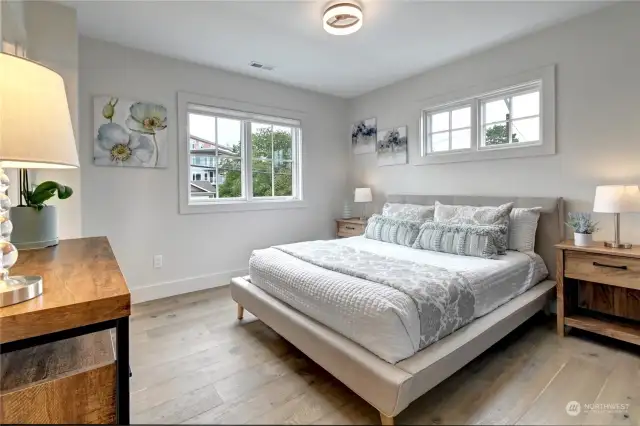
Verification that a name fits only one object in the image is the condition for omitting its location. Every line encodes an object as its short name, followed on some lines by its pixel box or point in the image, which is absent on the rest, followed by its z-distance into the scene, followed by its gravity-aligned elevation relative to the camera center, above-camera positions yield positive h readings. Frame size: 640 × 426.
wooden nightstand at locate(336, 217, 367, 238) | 4.13 -0.29
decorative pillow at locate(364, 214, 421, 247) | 2.99 -0.25
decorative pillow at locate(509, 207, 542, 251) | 2.68 -0.22
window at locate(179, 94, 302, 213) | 3.53 +0.60
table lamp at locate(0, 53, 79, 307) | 0.76 +0.20
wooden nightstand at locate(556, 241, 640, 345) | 2.08 -0.68
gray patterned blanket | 1.61 -0.44
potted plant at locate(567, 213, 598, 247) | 2.32 -0.20
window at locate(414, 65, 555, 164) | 2.78 +0.83
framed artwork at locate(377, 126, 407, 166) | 3.93 +0.75
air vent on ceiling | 3.41 +1.54
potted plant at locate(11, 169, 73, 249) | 1.44 -0.05
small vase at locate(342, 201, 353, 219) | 4.69 -0.10
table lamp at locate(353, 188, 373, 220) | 4.18 +0.14
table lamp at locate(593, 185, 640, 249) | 2.09 +0.01
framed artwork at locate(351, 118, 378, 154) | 4.34 +0.98
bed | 1.46 -0.65
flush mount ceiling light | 2.29 +1.40
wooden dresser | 0.72 -0.41
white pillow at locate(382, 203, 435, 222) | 3.21 -0.07
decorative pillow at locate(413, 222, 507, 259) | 2.46 -0.28
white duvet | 1.49 -0.51
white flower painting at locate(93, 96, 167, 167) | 2.91 +0.72
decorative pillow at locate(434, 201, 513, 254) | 2.65 -0.10
